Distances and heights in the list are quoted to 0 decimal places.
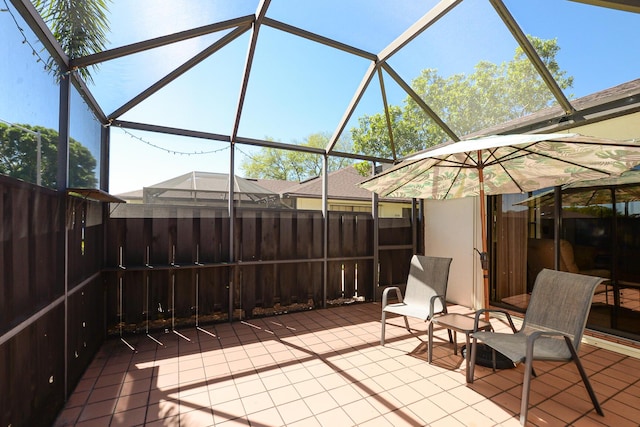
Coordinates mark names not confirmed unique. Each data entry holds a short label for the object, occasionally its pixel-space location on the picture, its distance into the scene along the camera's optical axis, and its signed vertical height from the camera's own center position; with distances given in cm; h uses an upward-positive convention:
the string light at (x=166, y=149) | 398 +107
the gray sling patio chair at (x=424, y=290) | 354 -99
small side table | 285 -118
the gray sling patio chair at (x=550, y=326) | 226 -102
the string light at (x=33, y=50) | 161 +116
